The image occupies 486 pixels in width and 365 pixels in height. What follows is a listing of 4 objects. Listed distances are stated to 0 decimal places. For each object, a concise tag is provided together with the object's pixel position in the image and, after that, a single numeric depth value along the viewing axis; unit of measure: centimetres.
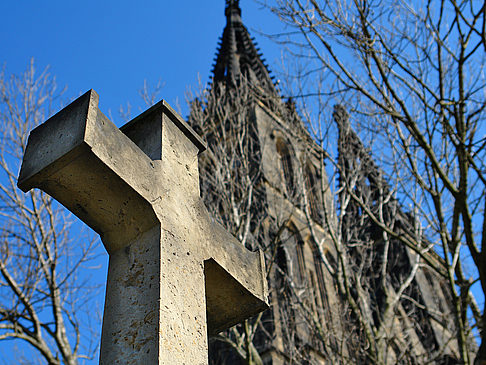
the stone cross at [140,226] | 257
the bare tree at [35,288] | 1027
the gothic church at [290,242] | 1156
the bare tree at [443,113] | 648
